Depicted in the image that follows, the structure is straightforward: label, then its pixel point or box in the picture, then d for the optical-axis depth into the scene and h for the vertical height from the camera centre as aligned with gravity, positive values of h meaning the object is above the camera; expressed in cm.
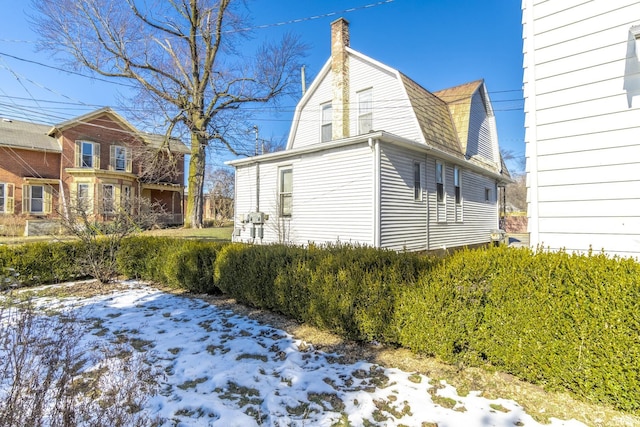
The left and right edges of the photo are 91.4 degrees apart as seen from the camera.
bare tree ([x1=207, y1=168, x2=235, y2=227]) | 2844 +215
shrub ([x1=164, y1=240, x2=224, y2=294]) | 598 -103
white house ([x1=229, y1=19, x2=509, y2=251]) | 836 +149
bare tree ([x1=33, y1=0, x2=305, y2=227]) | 1562 +884
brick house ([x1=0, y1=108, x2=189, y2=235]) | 1897 +339
